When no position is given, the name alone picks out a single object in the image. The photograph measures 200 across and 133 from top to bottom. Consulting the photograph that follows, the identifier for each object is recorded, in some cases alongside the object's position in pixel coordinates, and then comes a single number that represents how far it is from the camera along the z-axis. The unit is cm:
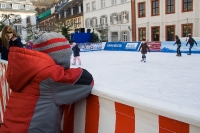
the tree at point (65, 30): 3440
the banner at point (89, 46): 2736
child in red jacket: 153
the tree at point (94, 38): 2987
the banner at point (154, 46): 2207
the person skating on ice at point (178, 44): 1726
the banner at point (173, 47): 1878
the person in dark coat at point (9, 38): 458
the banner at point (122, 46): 2416
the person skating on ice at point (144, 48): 1414
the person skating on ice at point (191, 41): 1784
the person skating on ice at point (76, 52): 1398
